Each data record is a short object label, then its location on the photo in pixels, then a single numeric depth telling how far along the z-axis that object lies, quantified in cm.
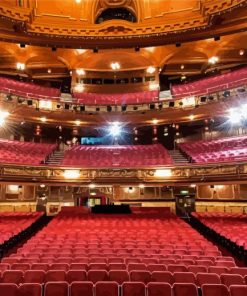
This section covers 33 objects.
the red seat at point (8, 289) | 284
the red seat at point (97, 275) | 338
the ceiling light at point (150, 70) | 1465
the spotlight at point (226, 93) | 1134
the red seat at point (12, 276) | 328
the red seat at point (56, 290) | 294
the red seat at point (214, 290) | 288
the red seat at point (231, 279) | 318
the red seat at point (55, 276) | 333
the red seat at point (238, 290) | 283
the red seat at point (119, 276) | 337
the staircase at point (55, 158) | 1119
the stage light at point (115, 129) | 1313
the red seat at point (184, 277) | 328
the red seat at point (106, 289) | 294
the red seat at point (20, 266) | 365
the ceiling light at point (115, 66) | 1445
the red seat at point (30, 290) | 289
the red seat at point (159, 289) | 294
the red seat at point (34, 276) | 330
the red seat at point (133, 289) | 296
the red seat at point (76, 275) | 336
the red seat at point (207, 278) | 322
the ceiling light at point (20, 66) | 1421
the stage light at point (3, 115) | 1153
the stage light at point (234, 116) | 1151
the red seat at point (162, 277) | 334
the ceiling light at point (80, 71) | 1478
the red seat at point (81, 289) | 294
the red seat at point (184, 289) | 294
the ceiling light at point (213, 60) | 1392
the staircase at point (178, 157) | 1149
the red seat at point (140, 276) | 335
